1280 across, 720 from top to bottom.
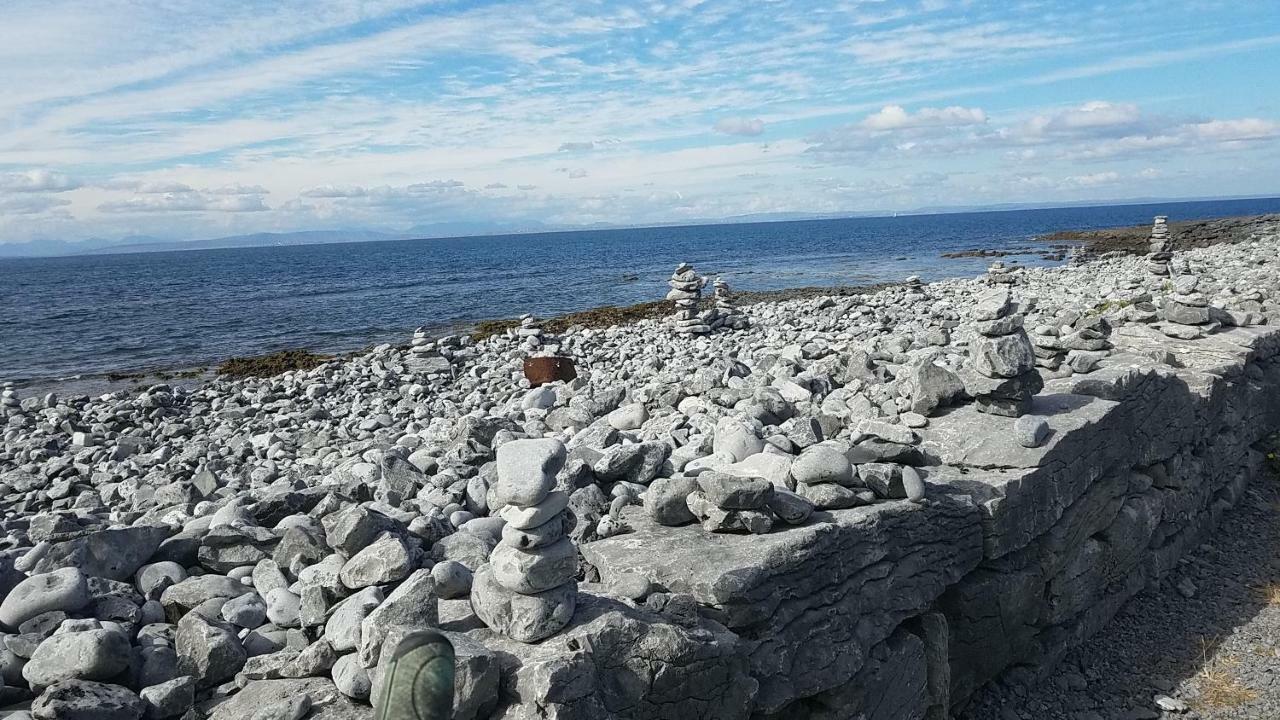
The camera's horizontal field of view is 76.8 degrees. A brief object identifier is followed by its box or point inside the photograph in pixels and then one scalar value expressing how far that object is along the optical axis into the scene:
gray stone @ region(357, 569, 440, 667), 4.07
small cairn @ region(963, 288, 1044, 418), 7.30
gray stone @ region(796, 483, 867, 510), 5.63
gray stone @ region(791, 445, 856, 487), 5.75
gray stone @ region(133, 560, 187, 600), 5.89
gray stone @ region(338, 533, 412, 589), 5.09
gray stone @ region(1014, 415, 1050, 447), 6.79
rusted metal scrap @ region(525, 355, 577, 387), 19.25
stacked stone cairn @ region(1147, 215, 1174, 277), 25.11
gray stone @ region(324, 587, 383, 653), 4.43
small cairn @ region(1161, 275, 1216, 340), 10.84
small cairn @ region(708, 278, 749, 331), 27.78
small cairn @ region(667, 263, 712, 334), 26.58
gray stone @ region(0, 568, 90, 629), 5.01
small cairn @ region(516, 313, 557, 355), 26.23
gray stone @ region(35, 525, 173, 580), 5.88
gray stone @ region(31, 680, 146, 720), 3.86
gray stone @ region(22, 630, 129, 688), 4.23
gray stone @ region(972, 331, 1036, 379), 7.27
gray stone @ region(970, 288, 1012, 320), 7.67
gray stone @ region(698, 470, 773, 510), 5.26
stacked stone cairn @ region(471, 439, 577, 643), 4.26
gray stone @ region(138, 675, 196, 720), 4.11
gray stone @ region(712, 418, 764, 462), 7.36
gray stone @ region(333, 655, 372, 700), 3.97
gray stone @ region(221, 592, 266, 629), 5.23
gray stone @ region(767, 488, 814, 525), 5.38
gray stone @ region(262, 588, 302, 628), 5.24
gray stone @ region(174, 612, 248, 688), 4.51
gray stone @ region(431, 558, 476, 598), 4.83
